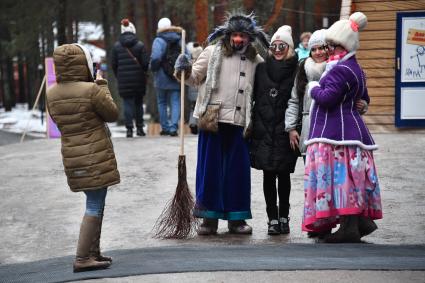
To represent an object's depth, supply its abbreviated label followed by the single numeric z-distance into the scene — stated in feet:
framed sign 54.85
